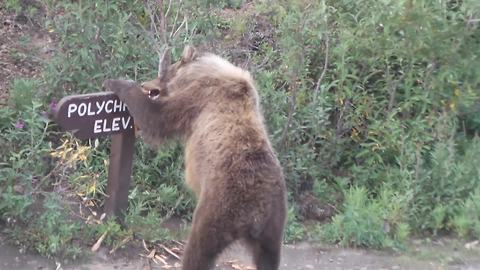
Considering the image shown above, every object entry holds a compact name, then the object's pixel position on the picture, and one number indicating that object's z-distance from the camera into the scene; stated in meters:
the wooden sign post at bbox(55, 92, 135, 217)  11.50
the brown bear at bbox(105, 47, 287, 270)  9.62
